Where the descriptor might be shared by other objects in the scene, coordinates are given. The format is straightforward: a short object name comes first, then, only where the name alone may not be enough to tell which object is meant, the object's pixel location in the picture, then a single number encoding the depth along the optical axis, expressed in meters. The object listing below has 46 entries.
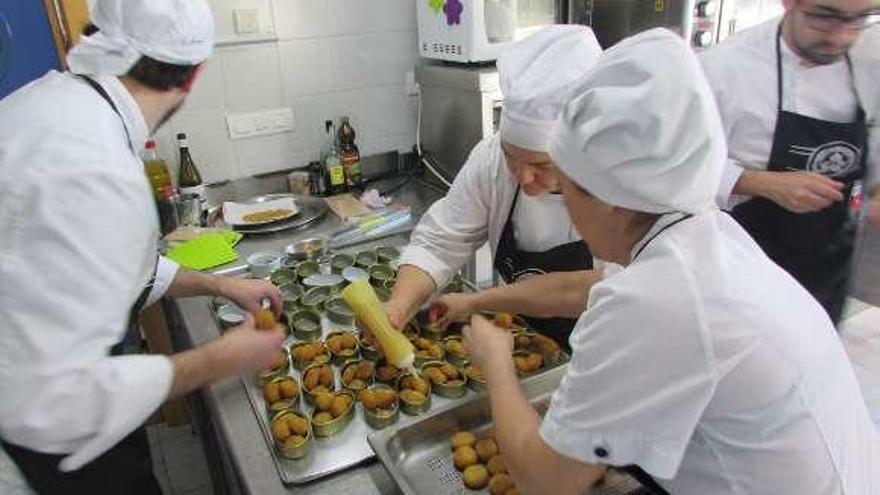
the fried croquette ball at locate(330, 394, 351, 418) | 1.01
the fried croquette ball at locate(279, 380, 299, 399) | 1.06
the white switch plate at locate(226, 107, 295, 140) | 2.10
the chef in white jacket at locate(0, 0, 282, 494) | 0.77
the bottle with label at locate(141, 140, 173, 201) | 1.98
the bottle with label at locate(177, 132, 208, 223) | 2.00
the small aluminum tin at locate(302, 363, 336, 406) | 1.05
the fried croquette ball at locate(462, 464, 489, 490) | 0.91
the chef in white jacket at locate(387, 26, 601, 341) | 1.08
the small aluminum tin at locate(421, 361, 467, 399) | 1.07
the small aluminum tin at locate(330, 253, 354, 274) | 1.57
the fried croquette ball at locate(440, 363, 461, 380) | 1.10
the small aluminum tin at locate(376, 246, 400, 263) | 1.61
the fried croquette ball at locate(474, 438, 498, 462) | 0.94
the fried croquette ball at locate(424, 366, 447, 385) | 1.09
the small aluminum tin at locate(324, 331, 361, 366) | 1.17
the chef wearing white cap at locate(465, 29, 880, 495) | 0.64
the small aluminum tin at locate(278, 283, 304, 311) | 1.39
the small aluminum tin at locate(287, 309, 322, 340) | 1.26
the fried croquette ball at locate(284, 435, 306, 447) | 0.93
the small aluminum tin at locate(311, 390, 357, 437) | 0.97
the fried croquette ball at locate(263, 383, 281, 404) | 1.06
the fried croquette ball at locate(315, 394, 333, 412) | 1.02
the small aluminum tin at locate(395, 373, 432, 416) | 1.03
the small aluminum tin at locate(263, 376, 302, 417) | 1.02
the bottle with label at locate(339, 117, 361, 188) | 2.22
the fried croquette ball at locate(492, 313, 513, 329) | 1.23
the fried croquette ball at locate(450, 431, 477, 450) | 0.96
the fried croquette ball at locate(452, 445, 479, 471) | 0.94
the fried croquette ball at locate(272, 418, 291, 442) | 0.94
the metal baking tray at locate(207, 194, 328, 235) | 1.91
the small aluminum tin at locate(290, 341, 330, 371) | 1.15
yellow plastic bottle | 1.09
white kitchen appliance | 1.86
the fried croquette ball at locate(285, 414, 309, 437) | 0.96
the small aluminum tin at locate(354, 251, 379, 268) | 1.59
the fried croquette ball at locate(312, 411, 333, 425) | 0.99
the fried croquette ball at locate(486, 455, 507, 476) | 0.91
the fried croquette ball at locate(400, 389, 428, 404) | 1.03
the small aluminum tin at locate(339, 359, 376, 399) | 1.07
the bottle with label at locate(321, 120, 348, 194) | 2.18
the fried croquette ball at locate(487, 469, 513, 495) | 0.88
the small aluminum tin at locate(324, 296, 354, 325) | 1.31
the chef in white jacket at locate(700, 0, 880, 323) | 1.32
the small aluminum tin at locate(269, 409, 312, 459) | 0.92
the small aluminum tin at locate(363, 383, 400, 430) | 1.00
